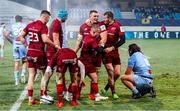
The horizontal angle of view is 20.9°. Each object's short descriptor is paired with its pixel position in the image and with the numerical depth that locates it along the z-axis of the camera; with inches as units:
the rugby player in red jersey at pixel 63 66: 378.6
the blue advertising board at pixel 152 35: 1936.5
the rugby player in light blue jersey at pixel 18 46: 521.0
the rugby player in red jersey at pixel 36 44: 390.9
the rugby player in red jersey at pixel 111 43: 430.9
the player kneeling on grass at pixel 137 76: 419.5
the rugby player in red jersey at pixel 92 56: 407.5
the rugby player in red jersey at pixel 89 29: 405.4
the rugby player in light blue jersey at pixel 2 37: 942.5
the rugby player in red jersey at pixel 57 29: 394.9
